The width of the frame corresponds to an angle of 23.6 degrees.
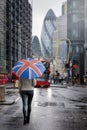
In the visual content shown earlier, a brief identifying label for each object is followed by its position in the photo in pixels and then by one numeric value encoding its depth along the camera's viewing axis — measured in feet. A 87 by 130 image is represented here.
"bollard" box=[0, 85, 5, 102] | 34.48
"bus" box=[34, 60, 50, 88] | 89.15
